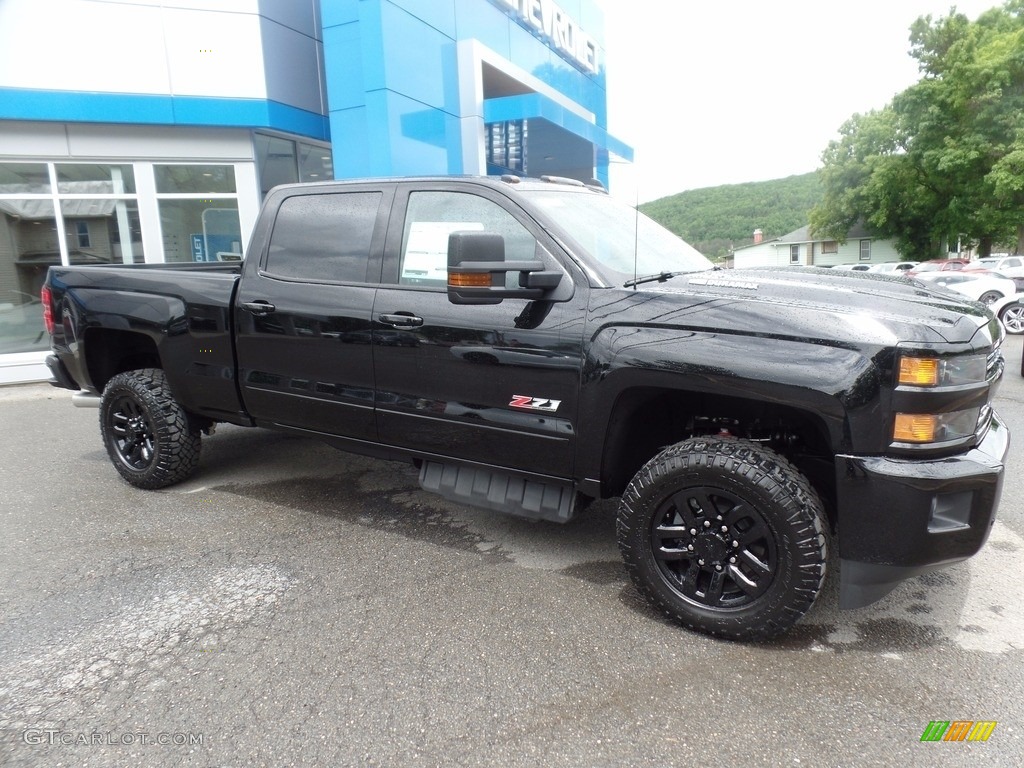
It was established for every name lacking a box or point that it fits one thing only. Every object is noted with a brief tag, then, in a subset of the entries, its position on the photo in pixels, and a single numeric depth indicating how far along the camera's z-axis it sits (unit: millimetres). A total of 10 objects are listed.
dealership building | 9664
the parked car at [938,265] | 27838
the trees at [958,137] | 29875
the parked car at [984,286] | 13960
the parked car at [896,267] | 31438
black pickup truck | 2414
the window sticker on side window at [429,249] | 3352
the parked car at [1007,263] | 27438
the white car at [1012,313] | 13164
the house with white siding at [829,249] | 53844
